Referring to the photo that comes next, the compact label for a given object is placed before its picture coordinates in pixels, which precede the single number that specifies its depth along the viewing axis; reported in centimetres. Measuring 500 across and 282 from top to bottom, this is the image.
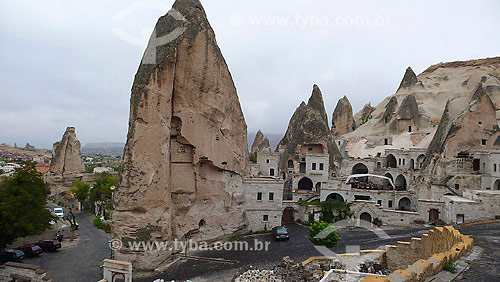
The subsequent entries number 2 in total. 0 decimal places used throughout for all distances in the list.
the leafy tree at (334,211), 3042
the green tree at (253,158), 6249
